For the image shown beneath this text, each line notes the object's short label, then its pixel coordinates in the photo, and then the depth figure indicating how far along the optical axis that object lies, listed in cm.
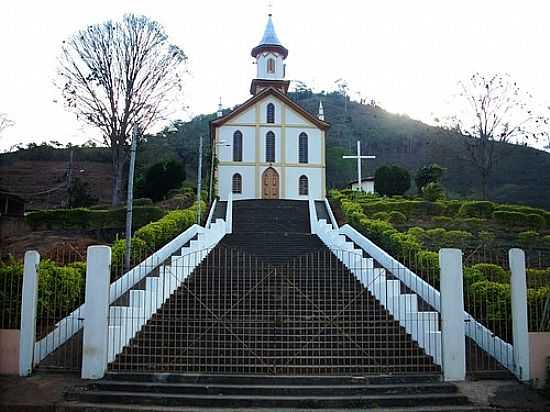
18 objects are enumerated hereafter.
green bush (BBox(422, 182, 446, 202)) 3000
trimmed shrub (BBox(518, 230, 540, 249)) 2115
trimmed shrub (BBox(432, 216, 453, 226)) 2520
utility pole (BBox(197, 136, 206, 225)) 2385
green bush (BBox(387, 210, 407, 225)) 2528
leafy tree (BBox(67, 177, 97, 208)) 3559
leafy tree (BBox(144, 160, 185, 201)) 3641
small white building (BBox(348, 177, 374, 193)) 4683
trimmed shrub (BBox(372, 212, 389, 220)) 2488
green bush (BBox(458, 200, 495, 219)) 2666
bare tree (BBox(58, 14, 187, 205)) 3103
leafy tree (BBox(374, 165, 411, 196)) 3872
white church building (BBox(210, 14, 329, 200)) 3553
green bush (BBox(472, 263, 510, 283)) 1309
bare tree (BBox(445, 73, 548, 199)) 3419
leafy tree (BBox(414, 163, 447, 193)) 3694
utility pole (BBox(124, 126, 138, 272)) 1452
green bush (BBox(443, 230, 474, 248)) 2033
